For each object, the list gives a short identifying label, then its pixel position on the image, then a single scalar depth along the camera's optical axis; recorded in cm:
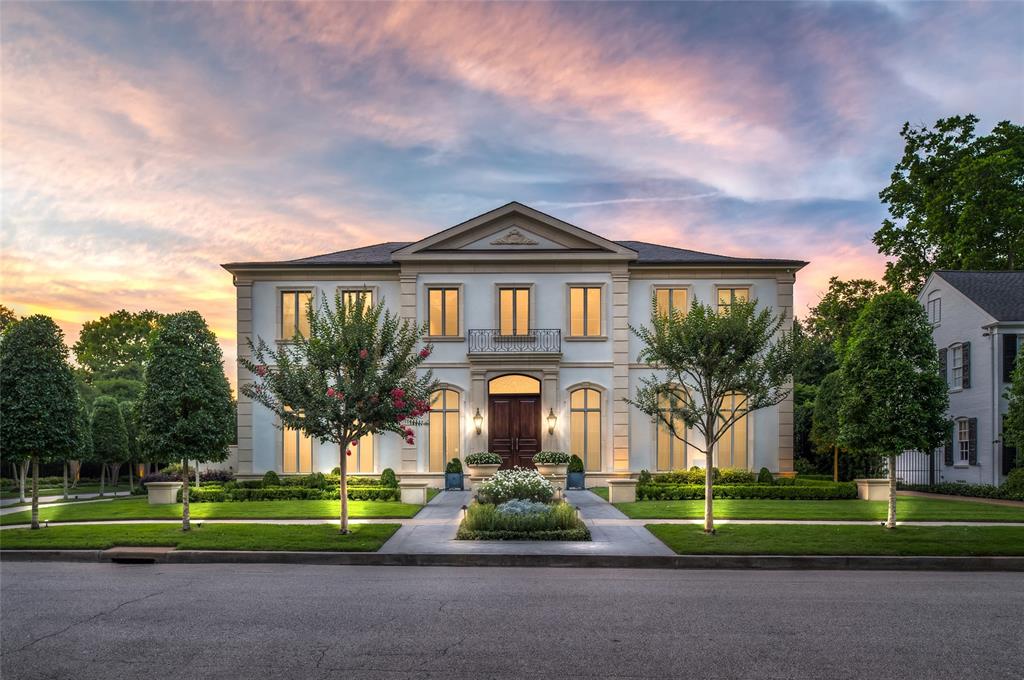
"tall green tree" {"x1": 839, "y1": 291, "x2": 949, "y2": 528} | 1669
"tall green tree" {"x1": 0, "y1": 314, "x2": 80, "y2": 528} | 1700
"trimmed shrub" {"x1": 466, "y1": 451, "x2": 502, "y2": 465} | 2677
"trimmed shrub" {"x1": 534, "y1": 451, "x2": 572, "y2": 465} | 2720
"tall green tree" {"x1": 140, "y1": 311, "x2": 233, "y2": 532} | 1667
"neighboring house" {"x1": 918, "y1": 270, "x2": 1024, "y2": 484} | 2894
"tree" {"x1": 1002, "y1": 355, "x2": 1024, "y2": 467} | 1727
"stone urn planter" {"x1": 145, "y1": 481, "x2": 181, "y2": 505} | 2353
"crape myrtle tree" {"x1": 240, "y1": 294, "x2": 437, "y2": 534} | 1634
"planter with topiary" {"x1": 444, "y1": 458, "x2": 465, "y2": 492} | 2759
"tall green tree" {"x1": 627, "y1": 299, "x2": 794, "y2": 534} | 1619
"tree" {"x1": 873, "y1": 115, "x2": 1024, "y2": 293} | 3619
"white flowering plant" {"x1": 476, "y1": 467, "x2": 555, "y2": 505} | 1834
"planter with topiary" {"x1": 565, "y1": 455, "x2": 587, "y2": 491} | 2755
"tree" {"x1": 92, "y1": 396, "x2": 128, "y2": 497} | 3608
